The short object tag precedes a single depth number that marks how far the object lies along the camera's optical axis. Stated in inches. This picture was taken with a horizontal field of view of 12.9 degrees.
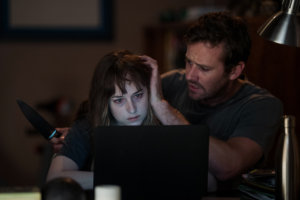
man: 192.6
